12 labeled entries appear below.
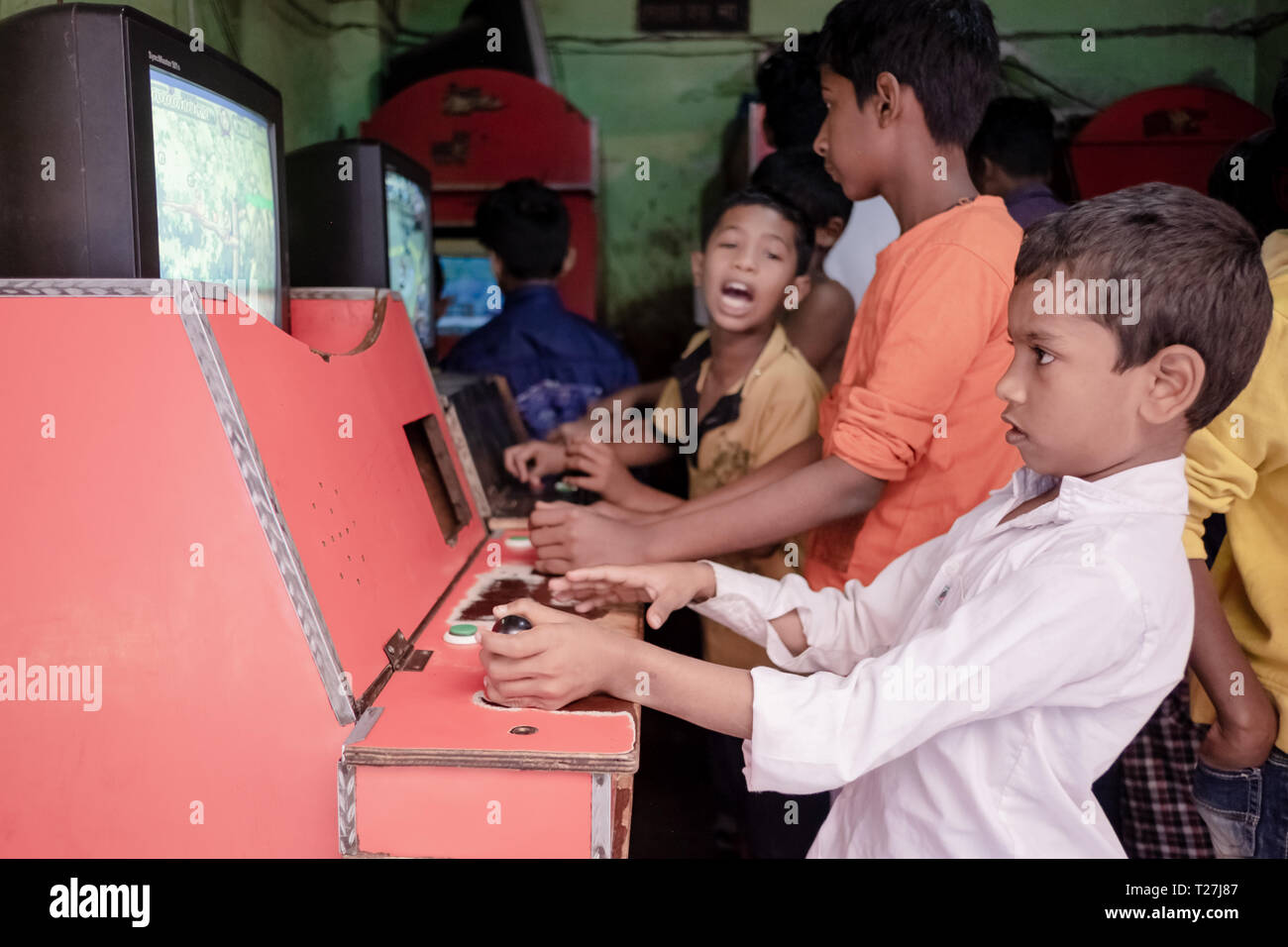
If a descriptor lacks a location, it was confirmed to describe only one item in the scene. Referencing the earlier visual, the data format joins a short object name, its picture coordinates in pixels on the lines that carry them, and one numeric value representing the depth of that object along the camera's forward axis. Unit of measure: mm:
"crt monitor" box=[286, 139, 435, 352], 1864
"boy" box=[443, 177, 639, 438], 2818
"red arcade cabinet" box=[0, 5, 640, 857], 871
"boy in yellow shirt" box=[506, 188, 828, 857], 1894
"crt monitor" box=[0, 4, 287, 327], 943
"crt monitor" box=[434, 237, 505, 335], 3742
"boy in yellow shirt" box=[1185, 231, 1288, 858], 1204
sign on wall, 4398
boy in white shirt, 910
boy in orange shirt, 1315
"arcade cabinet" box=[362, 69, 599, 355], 3590
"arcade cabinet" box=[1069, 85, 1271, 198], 3771
